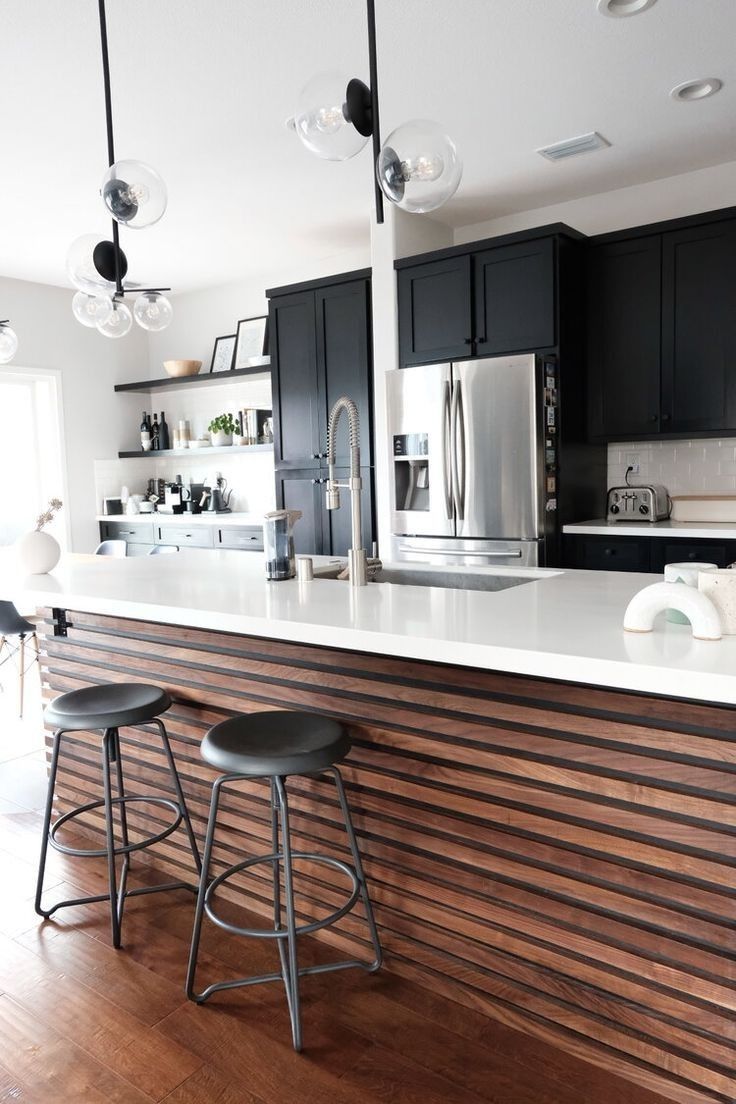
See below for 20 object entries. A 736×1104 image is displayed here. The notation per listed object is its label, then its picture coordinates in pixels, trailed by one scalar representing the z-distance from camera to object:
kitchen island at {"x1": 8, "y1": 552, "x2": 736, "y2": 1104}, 1.52
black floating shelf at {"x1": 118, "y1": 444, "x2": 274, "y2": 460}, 6.01
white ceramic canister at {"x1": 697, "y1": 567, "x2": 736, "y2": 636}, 1.57
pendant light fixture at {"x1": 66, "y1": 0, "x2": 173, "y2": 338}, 2.01
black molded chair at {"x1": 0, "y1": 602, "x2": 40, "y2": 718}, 4.23
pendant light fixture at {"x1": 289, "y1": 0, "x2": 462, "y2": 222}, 1.67
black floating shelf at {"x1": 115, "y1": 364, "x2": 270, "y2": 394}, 6.00
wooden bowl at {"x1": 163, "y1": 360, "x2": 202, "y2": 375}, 6.45
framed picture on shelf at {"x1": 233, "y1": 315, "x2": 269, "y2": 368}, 6.19
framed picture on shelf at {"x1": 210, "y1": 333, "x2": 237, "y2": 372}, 6.43
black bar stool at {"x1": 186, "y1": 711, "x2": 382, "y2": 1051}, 1.79
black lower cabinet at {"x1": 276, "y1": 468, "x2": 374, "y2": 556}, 5.11
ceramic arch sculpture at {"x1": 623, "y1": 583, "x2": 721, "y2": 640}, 1.54
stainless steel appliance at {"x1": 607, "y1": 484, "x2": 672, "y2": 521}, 4.28
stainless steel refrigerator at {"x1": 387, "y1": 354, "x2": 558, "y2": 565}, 4.16
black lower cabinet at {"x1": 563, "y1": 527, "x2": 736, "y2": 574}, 3.80
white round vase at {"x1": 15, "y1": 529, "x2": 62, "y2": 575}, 2.80
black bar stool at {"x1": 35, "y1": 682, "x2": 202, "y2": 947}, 2.23
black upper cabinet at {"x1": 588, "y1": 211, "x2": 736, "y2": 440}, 3.98
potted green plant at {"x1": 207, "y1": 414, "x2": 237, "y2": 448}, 6.34
